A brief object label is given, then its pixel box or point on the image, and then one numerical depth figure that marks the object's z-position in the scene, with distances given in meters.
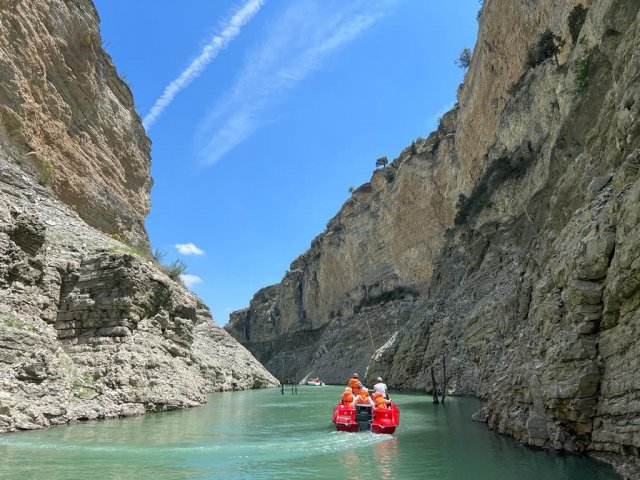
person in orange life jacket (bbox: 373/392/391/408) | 15.97
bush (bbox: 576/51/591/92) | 23.77
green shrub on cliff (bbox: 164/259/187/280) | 35.41
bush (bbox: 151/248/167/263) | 36.44
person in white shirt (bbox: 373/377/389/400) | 17.30
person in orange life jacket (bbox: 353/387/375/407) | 16.48
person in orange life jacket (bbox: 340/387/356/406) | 16.44
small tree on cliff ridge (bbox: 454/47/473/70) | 55.84
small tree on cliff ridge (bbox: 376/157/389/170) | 82.75
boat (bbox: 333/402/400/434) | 15.35
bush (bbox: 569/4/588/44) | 27.21
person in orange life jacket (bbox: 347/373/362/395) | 20.17
